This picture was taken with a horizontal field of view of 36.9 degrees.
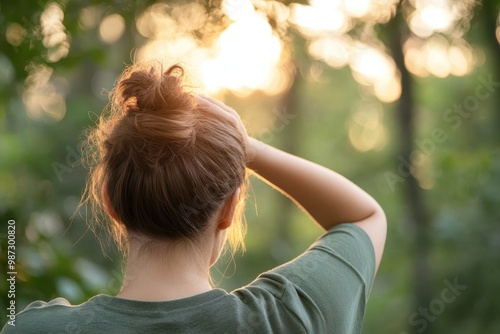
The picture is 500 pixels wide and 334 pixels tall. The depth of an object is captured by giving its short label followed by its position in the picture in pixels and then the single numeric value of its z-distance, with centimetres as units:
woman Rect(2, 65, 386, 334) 107
